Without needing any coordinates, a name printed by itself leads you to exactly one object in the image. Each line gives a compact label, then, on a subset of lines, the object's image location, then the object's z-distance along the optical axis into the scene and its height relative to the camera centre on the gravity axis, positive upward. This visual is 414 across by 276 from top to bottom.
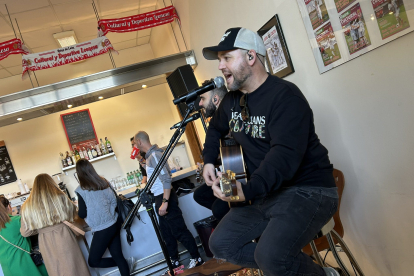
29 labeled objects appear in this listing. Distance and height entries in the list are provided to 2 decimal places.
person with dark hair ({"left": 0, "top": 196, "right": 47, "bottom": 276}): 3.24 -0.60
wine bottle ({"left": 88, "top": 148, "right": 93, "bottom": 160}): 6.46 +0.13
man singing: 1.37 -0.29
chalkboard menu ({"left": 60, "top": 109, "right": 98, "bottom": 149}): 6.59 +0.70
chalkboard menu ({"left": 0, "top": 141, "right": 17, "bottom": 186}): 6.26 +0.36
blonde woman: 3.30 -0.49
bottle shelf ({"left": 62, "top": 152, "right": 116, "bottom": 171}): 6.25 +0.02
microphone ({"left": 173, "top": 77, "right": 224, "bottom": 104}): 1.70 +0.17
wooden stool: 1.59 -0.80
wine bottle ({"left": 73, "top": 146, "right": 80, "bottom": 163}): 6.33 +0.23
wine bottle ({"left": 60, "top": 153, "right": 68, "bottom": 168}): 6.31 +0.13
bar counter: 3.79 -1.02
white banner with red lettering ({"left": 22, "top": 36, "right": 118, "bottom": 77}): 4.49 +1.51
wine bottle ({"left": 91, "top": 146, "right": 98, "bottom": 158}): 6.50 +0.14
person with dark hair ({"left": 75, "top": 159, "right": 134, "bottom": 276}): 3.42 -0.49
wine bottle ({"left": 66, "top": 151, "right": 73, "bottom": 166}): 6.32 +0.15
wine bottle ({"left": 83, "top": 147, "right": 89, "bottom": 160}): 6.46 +0.17
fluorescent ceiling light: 5.48 +2.11
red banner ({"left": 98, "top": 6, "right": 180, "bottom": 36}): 4.70 +1.73
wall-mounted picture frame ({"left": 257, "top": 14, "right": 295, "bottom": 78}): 2.51 +0.41
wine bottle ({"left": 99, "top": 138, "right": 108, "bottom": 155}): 6.59 +0.16
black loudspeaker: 3.59 +0.54
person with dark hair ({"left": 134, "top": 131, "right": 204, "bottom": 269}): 3.64 -0.83
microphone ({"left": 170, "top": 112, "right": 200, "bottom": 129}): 1.86 +0.06
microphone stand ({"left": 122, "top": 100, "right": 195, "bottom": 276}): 1.88 -0.30
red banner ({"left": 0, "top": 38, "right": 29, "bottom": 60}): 4.40 +1.77
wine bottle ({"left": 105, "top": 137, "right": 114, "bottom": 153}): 6.60 +0.18
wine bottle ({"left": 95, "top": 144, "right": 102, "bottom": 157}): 6.57 +0.17
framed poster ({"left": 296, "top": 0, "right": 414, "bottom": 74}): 1.51 +0.25
